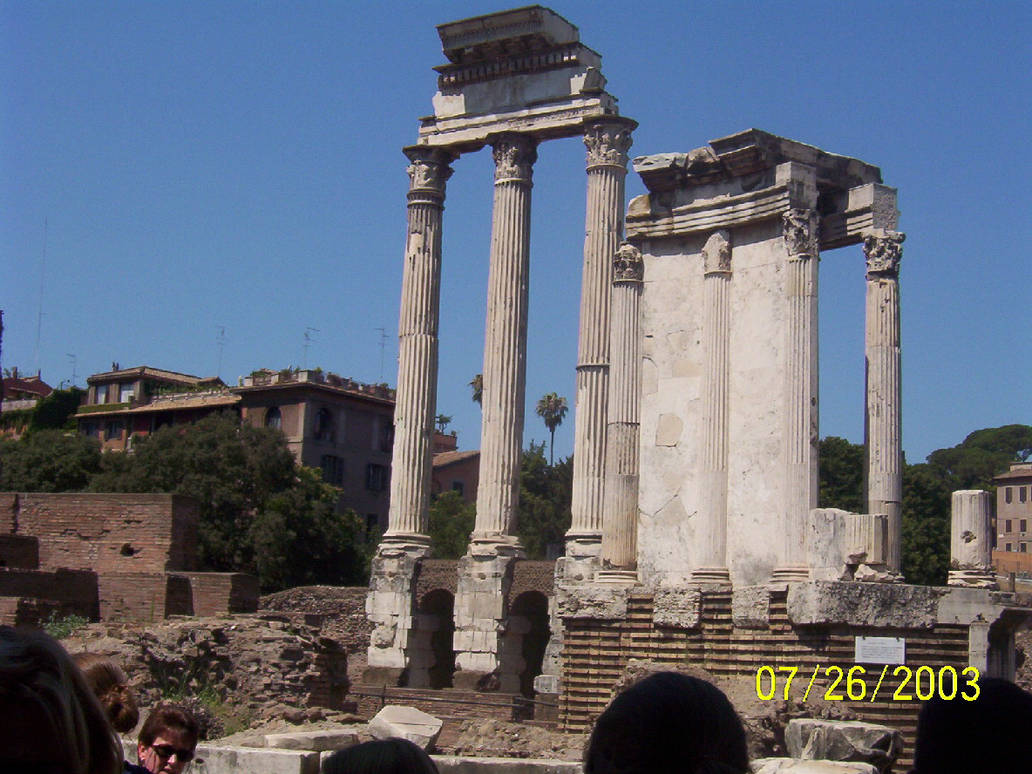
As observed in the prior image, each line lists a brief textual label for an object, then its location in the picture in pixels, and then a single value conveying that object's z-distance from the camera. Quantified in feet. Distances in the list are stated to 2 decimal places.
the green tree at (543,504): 195.52
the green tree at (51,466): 164.86
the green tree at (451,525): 173.78
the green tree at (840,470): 179.52
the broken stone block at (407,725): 35.45
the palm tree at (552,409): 264.93
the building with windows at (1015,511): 252.21
